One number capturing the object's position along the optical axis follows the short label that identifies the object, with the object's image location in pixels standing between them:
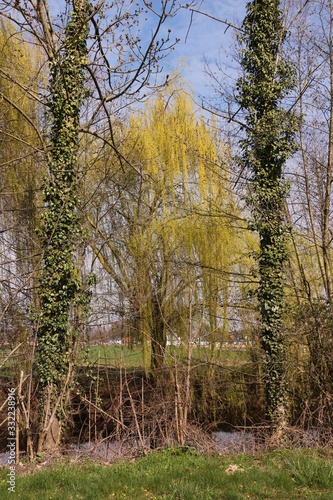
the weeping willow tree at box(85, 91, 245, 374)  13.28
